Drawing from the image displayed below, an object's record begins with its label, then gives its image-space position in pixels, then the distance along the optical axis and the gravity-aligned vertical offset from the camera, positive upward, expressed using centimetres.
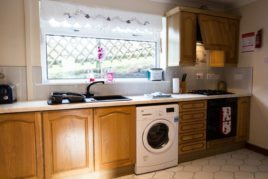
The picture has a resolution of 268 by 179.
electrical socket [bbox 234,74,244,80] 314 -3
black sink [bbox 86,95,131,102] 247 -29
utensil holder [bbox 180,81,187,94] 300 -19
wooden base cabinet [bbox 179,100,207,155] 251 -68
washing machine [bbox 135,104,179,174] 225 -75
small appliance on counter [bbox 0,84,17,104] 198 -20
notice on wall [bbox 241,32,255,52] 293 +50
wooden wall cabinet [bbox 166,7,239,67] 270 +60
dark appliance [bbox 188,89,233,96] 287 -26
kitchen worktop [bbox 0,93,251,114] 178 -30
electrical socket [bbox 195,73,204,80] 322 -2
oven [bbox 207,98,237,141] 271 -60
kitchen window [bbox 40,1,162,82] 242 +44
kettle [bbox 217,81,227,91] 335 -18
